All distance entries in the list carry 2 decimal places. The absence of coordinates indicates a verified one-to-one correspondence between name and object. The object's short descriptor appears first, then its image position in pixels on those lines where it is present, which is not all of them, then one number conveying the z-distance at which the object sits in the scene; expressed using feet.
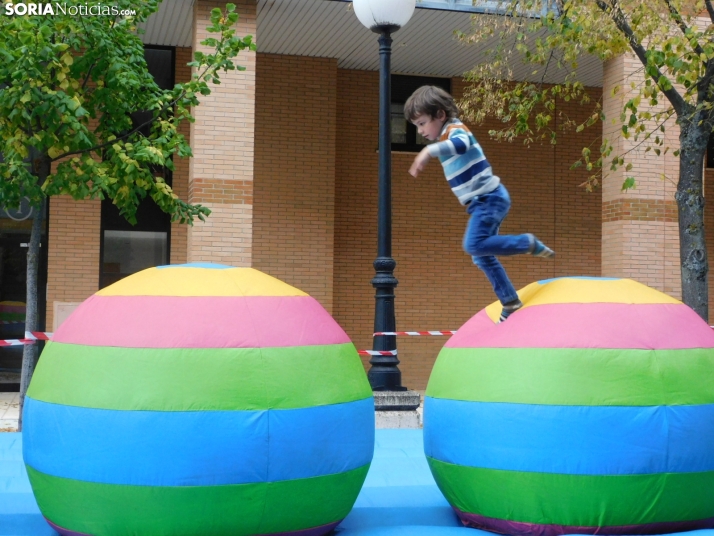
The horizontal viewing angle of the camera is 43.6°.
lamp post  35.17
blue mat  15.70
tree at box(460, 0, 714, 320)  32.24
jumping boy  17.65
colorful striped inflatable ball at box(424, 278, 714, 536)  14.74
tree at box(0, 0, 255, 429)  29.76
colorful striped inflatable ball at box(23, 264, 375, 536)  13.66
